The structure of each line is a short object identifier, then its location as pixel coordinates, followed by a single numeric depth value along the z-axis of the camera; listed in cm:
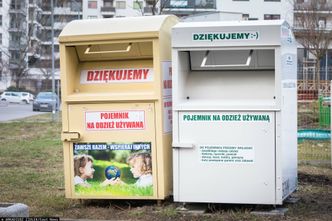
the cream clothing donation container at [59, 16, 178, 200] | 644
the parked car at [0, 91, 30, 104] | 5706
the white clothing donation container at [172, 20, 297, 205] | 607
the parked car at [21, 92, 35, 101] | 5768
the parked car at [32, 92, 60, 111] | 3953
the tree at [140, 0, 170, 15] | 1549
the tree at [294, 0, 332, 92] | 3419
